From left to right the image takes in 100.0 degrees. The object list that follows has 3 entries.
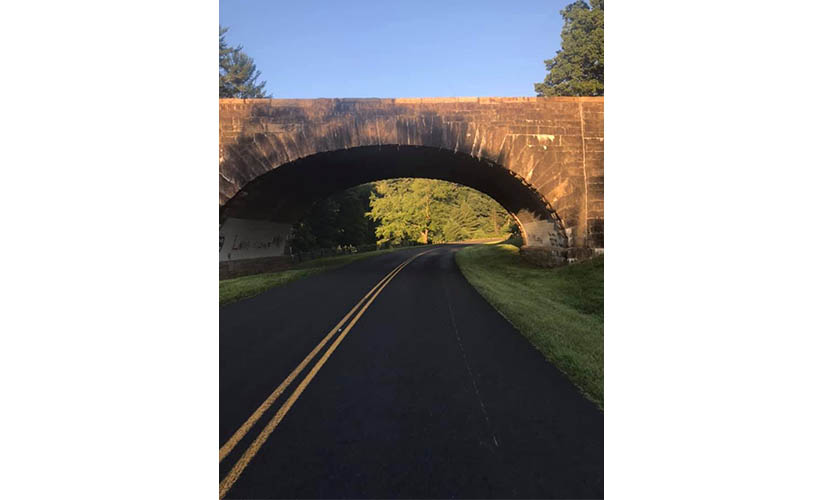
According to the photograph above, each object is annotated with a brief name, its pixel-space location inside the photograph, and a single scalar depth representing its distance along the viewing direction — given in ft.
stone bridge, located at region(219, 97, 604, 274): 47.34
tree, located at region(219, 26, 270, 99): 138.21
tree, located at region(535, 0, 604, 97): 103.19
